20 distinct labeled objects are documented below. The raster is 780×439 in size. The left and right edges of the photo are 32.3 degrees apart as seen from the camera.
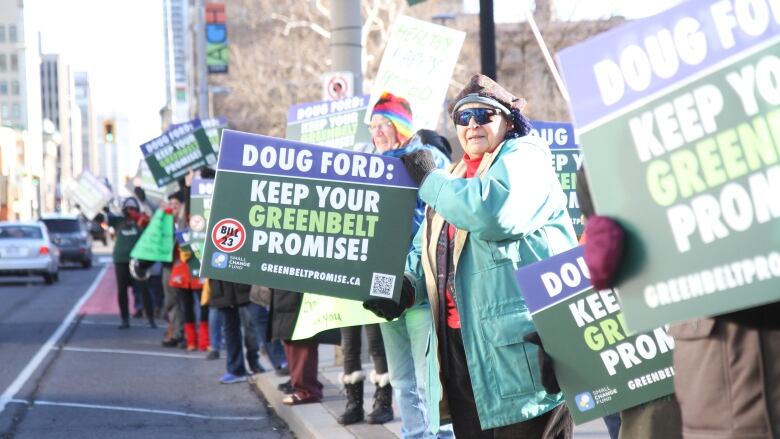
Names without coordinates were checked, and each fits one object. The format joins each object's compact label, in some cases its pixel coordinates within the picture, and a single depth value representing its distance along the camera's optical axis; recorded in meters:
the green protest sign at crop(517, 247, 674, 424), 4.41
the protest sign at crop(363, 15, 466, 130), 9.45
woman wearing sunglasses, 4.76
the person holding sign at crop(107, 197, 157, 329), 17.94
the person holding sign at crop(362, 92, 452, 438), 6.41
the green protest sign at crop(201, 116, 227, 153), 16.02
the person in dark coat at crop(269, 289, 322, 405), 9.62
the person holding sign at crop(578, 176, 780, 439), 3.28
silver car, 31.75
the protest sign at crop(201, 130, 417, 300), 6.00
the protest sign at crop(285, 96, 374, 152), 10.34
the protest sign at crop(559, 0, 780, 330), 3.10
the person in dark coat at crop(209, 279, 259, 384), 11.50
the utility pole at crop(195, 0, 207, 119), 35.84
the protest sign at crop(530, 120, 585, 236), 8.06
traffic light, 51.69
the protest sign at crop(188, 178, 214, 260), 12.66
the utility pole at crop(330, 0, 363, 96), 12.79
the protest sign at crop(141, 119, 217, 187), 14.45
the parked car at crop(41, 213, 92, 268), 42.16
